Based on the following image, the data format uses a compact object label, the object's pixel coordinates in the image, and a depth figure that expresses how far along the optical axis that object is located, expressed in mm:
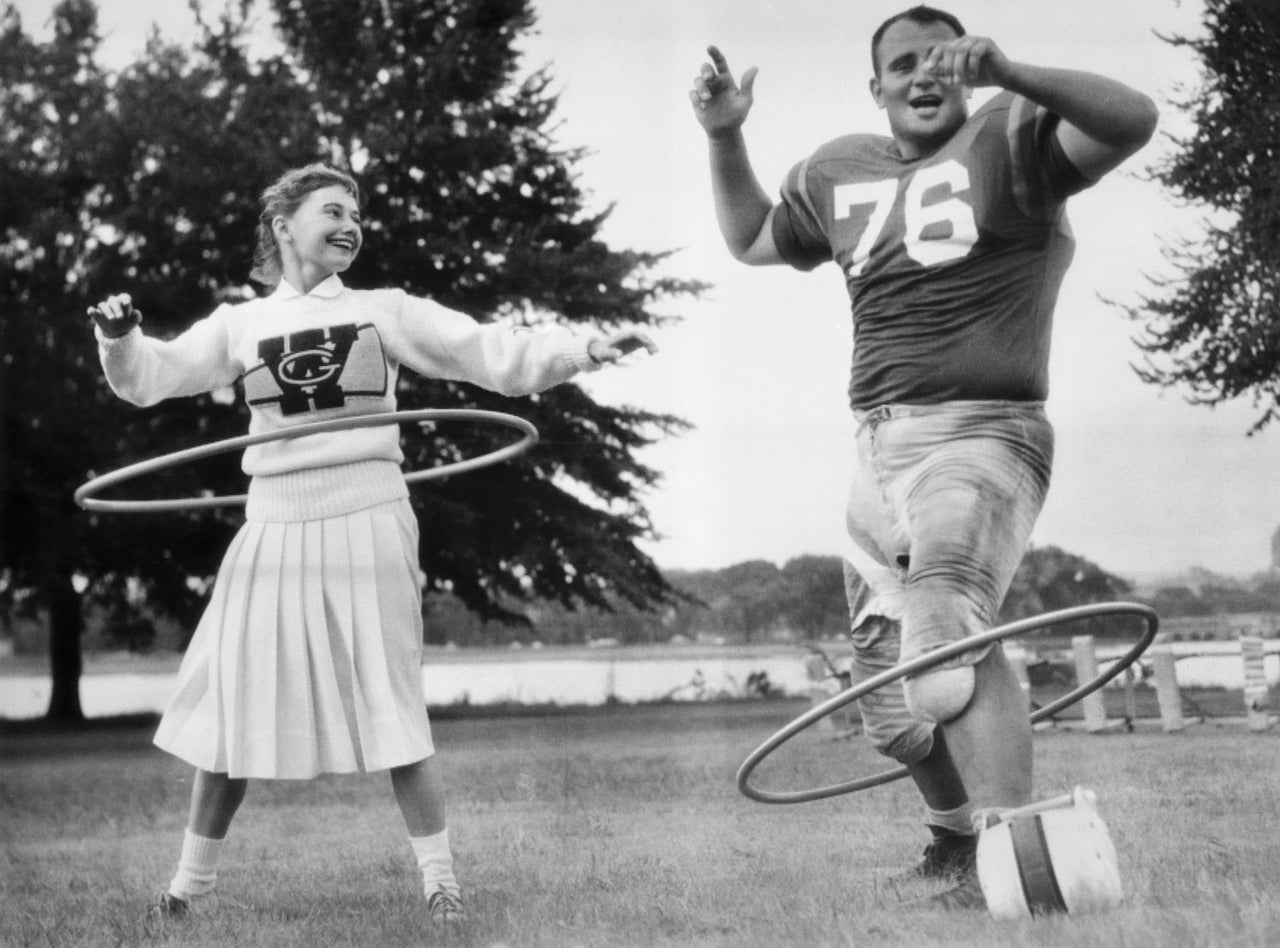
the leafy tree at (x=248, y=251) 8133
